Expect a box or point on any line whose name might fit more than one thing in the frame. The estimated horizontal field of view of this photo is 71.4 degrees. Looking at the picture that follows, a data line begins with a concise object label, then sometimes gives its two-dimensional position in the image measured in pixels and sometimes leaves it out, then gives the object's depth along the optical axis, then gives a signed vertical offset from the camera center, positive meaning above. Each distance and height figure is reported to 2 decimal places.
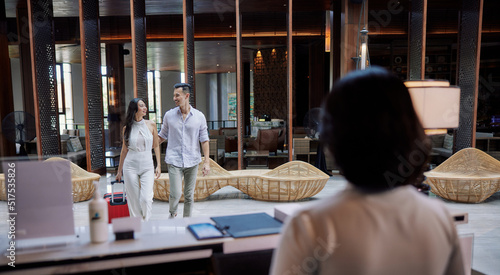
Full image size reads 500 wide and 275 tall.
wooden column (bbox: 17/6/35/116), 7.33 +1.22
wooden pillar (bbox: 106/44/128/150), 10.79 +0.58
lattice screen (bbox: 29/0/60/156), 5.96 +0.65
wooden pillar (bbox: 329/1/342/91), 6.97 +1.37
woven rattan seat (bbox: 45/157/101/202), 5.07 -1.09
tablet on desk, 1.51 -0.56
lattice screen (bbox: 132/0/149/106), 5.91 +1.03
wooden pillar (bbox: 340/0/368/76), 6.07 +1.29
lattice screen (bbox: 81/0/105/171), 5.98 +0.47
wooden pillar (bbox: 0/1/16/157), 6.41 +0.58
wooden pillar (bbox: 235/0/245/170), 5.87 +0.31
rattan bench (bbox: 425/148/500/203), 4.80 -1.03
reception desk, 1.30 -0.57
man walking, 3.50 -0.41
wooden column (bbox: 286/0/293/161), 5.99 +0.55
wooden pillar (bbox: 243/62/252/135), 13.05 +0.40
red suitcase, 3.51 -1.00
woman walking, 3.36 -0.53
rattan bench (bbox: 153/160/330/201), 4.98 -1.11
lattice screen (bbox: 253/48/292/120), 10.81 +0.73
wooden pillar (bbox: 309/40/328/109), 9.70 +0.87
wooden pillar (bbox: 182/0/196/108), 5.80 +1.09
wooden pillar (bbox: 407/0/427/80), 5.76 +1.10
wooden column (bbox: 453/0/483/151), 5.68 +0.64
